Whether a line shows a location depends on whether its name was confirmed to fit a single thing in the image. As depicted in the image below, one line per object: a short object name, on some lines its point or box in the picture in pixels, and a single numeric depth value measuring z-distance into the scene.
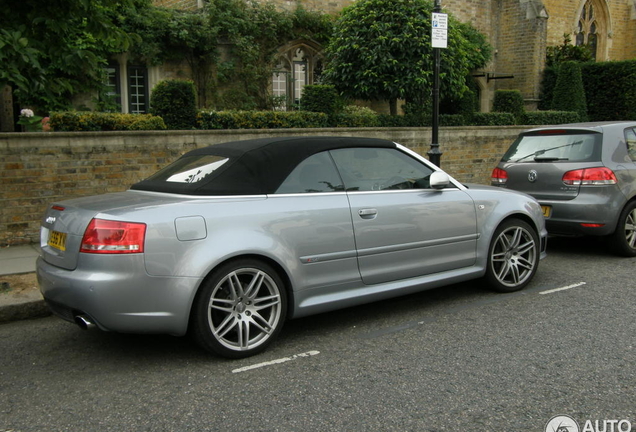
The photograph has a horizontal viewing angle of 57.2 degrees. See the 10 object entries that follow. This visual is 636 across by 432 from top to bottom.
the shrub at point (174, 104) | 10.06
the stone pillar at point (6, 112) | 9.77
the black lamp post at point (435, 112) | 9.51
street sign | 9.12
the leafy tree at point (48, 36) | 5.26
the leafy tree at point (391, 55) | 13.00
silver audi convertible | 3.87
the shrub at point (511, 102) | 18.30
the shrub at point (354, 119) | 11.80
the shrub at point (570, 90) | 20.58
